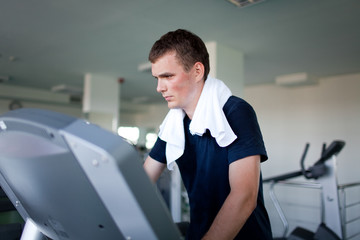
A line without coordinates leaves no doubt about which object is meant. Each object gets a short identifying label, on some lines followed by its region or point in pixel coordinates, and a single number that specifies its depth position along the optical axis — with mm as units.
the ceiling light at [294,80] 5656
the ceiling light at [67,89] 7118
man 807
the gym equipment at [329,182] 2822
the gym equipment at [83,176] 438
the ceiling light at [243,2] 2745
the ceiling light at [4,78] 6241
